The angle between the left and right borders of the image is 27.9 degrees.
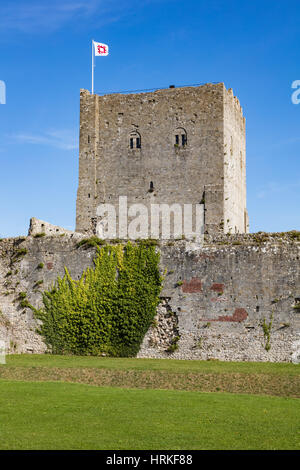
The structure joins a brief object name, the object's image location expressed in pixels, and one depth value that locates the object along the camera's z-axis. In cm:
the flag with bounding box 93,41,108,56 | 3791
